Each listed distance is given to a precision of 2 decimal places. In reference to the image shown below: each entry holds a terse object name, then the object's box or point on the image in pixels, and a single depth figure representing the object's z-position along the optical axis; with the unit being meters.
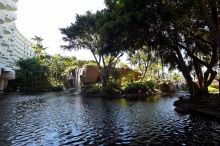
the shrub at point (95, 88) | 23.00
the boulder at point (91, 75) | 28.73
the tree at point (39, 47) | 41.17
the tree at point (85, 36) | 20.24
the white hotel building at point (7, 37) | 30.52
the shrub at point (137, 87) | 21.61
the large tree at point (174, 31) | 9.68
